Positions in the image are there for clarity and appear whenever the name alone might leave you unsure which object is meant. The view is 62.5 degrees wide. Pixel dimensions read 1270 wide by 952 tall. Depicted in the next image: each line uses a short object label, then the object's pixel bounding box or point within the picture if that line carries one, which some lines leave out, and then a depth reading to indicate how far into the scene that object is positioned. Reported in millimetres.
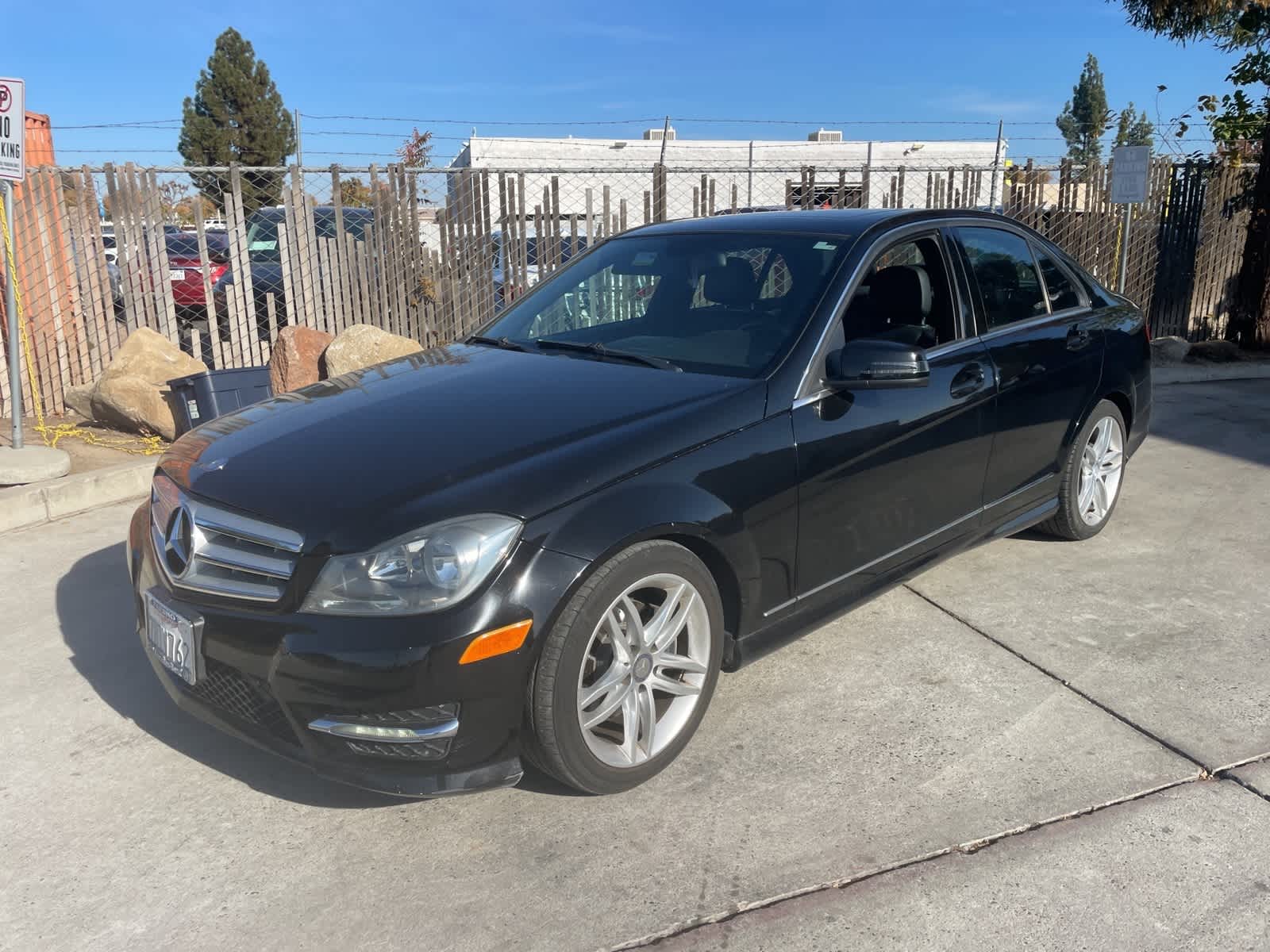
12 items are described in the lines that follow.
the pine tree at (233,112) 37531
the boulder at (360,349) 7879
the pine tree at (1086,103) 74562
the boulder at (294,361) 7973
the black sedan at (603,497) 2693
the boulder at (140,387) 7590
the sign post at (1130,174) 10203
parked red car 9023
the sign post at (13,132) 6273
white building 27453
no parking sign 6273
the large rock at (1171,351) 10539
